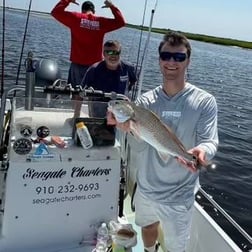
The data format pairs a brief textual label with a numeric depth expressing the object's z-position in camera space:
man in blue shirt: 3.03
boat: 1.68
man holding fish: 1.77
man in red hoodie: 3.68
